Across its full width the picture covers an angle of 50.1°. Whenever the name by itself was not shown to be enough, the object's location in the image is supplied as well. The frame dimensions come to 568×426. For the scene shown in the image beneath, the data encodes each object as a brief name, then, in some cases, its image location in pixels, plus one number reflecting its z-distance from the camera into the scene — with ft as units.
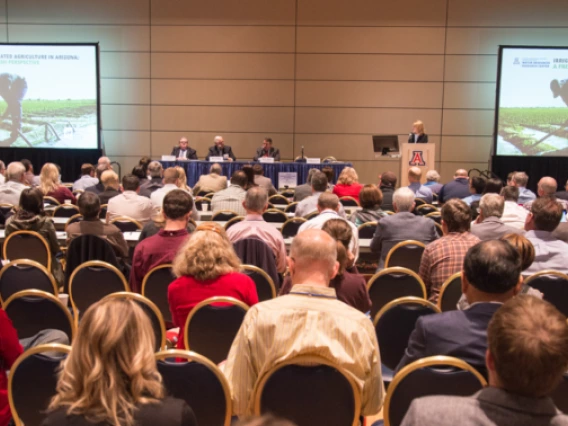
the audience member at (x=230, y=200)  24.18
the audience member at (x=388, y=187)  25.82
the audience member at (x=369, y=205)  19.98
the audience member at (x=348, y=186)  28.48
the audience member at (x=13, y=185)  24.82
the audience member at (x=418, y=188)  28.87
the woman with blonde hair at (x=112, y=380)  5.40
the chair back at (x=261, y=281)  12.91
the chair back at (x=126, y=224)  19.67
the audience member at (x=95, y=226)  15.98
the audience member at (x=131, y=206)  21.53
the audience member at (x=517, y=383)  4.74
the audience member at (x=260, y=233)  15.69
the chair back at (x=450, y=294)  12.22
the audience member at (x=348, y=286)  11.10
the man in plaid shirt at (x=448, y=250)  13.47
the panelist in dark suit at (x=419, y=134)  39.88
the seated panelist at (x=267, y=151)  41.52
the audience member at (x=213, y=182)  31.55
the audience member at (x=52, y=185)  26.11
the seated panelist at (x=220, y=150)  41.16
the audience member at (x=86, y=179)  30.71
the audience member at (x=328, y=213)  15.53
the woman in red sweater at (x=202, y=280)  10.90
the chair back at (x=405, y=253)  15.64
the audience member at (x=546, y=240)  14.32
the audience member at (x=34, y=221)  17.17
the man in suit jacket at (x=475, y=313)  7.80
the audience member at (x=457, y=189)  28.73
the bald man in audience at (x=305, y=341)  7.50
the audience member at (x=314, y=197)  22.95
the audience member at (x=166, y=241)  14.02
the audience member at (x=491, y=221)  16.48
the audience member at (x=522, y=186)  27.76
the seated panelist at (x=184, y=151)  41.11
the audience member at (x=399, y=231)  16.97
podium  38.60
